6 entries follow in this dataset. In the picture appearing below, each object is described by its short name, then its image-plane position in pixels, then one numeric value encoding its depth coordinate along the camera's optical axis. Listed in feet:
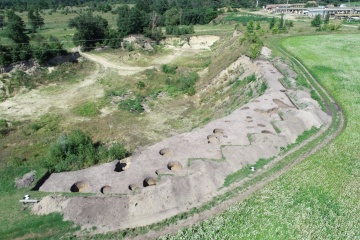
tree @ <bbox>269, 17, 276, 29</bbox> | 245.20
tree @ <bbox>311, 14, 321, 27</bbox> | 254.27
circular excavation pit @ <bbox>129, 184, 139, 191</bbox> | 66.14
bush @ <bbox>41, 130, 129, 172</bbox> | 75.15
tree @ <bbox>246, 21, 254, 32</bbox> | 213.99
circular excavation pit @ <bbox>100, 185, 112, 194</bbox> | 65.62
